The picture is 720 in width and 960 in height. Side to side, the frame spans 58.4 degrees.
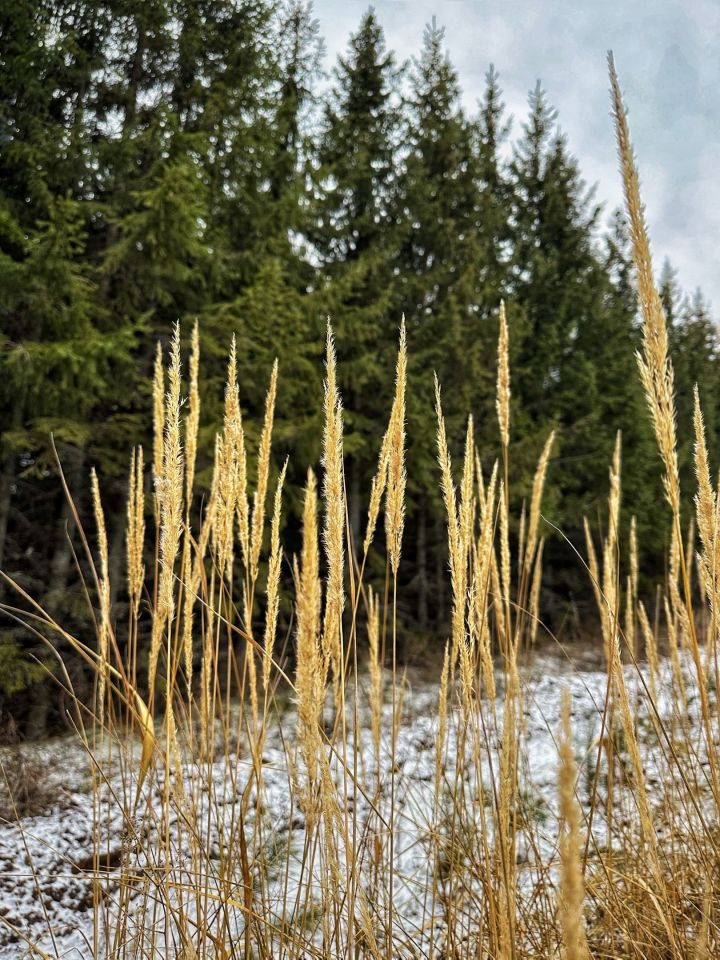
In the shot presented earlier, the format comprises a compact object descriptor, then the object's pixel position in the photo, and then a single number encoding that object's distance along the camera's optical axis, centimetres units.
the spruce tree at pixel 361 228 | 830
